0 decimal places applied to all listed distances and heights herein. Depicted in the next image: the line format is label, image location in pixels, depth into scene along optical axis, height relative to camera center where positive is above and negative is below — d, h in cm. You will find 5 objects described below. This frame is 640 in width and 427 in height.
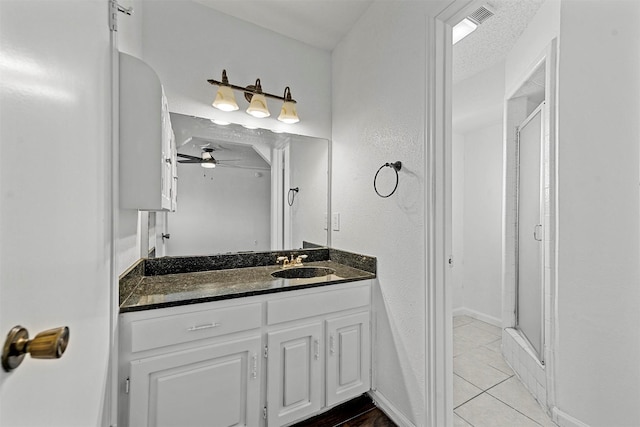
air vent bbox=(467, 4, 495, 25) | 174 +131
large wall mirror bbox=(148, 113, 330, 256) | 183 +17
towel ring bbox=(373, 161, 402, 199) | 157 +29
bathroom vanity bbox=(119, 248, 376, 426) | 119 -64
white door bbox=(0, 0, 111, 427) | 41 +2
